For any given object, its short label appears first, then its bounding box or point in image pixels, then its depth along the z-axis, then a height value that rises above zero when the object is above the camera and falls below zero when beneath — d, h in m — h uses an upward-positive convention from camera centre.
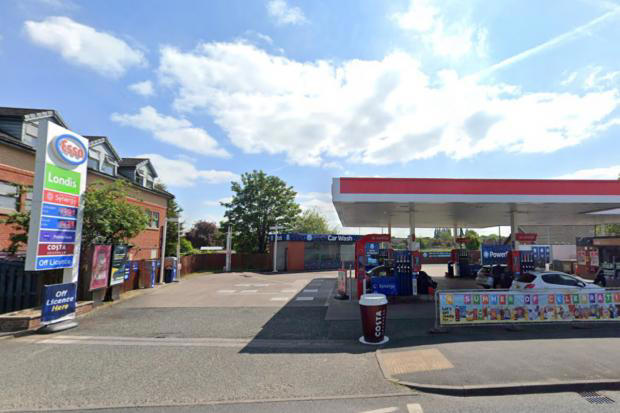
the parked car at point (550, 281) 11.13 -1.36
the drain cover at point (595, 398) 4.82 -2.35
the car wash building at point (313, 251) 32.09 -1.17
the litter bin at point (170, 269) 21.48 -2.10
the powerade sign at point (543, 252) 34.44 -1.12
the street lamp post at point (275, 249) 30.11 -0.96
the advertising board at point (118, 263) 13.28 -1.10
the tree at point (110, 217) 12.04 +0.78
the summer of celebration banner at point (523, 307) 8.57 -1.73
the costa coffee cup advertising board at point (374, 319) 7.91 -1.92
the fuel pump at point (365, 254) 13.63 -0.63
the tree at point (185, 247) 33.56 -0.99
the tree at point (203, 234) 55.30 +0.64
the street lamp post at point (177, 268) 22.23 -2.06
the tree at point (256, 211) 36.84 +3.09
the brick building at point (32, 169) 14.22 +3.82
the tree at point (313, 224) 58.37 +2.88
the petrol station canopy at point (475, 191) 11.63 +1.81
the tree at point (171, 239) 33.06 -0.16
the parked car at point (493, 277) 15.70 -1.80
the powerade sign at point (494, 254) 19.88 -0.77
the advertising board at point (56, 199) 9.05 +1.10
